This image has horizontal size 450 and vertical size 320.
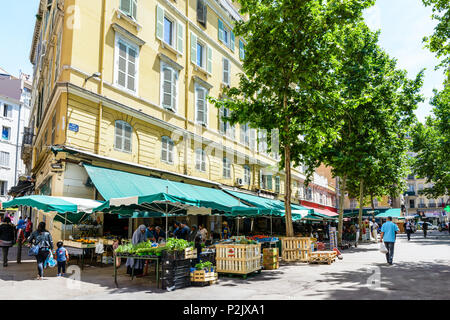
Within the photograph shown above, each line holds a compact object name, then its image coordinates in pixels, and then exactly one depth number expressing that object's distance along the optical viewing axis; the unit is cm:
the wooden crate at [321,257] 1286
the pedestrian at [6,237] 1152
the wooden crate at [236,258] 985
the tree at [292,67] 1343
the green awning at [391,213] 3102
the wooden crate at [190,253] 871
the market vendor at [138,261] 983
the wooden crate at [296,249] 1372
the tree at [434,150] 2911
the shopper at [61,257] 972
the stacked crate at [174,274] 806
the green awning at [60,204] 1016
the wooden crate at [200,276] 859
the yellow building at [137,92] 1371
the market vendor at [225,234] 1769
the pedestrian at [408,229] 2698
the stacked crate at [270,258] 1173
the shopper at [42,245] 933
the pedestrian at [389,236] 1230
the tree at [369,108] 2045
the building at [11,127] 3953
